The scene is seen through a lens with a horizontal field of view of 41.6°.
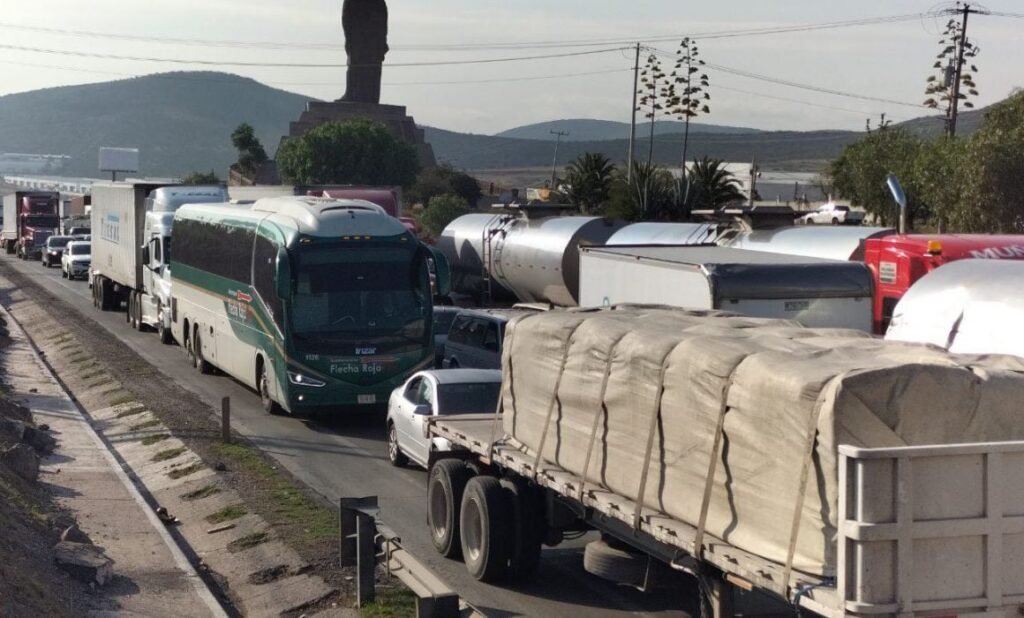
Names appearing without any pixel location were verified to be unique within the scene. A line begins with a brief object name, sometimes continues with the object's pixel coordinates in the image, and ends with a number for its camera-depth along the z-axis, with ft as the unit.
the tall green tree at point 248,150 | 424.05
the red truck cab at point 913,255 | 66.03
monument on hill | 403.54
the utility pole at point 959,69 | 193.47
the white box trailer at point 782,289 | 60.03
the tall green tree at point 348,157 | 366.22
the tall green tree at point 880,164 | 215.10
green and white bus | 73.00
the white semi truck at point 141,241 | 115.75
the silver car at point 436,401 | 59.47
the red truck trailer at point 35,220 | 271.69
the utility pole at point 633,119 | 191.33
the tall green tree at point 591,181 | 197.98
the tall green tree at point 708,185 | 174.50
